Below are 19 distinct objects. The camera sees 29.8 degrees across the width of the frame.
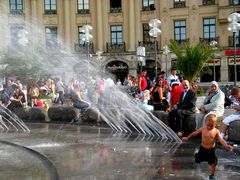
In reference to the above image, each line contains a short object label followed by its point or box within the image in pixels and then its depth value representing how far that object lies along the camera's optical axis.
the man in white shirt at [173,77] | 15.77
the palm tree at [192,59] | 26.00
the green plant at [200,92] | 29.06
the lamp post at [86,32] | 31.28
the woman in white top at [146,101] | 13.82
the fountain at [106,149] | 7.70
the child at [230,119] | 9.86
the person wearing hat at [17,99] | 17.58
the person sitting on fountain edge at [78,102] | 15.61
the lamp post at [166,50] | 43.62
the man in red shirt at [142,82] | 17.09
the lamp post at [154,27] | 22.80
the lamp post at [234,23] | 18.77
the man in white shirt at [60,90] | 24.94
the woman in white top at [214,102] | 10.75
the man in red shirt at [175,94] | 13.02
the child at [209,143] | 7.22
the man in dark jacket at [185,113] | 11.77
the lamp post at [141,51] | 28.66
